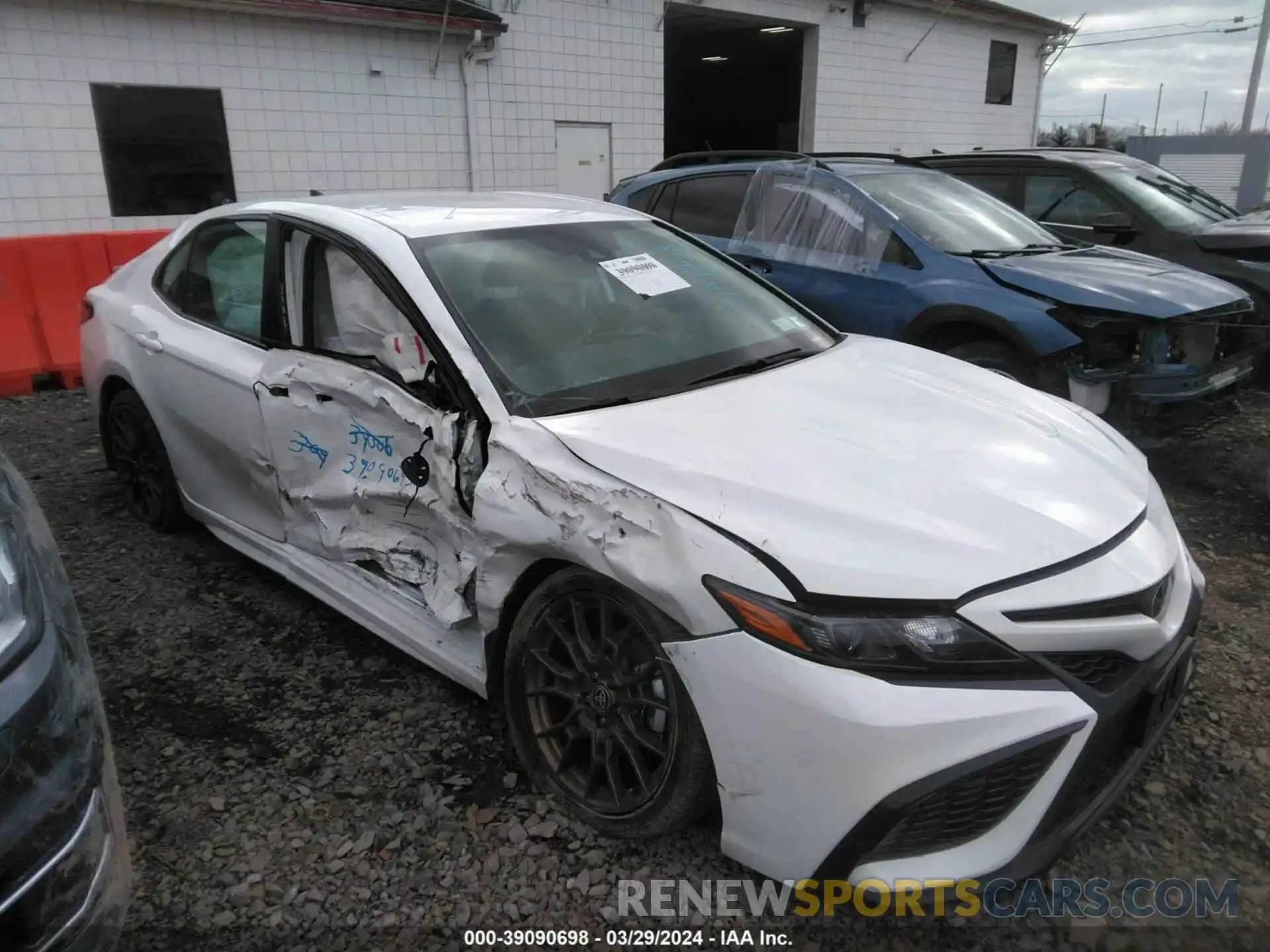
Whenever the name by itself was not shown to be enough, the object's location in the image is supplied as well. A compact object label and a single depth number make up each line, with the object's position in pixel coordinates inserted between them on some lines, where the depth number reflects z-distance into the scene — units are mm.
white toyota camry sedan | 1787
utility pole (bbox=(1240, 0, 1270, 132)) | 20844
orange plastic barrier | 6734
